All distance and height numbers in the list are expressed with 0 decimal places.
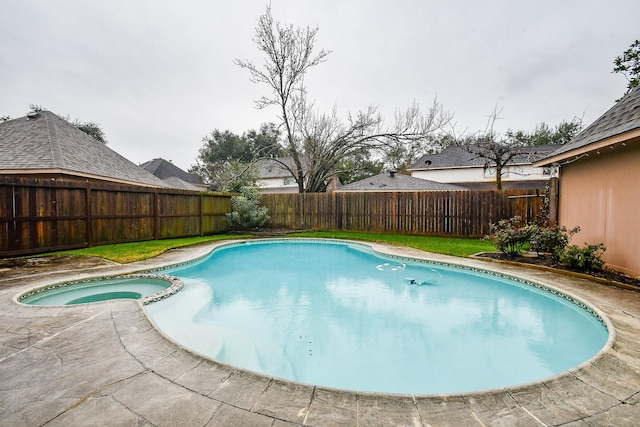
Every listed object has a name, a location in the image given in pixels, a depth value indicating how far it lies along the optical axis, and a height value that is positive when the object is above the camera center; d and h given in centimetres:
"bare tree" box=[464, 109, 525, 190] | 1512 +337
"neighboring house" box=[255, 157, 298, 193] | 2689 +257
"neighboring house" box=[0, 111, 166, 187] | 910 +192
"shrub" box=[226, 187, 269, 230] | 1290 -22
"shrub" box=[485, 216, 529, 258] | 664 -71
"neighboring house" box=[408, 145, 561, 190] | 2155 +286
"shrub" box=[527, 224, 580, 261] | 606 -66
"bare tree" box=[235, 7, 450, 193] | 1477 +465
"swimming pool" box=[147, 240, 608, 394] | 300 -162
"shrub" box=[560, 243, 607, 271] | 526 -90
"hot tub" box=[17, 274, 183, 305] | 422 -130
